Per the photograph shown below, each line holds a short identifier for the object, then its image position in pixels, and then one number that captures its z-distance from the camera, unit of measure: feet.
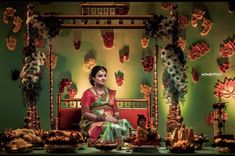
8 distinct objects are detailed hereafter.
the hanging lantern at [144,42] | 29.88
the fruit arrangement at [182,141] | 14.38
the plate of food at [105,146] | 14.55
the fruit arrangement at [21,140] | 14.15
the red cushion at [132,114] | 26.43
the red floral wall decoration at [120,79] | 29.94
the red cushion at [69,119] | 26.16
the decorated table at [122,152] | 13.87
